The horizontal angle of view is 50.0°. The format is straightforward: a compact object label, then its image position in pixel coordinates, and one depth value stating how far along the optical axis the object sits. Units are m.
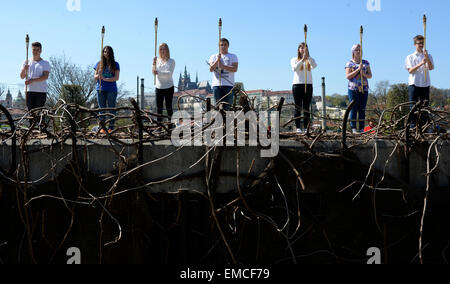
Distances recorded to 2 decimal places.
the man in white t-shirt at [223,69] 7.78
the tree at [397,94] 30.45
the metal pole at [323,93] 12.54
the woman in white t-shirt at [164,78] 7.88
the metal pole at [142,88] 9.06
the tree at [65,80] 32.73
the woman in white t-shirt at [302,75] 7.95
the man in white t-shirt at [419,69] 8.13
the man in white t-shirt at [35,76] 8.08
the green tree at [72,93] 26.21
